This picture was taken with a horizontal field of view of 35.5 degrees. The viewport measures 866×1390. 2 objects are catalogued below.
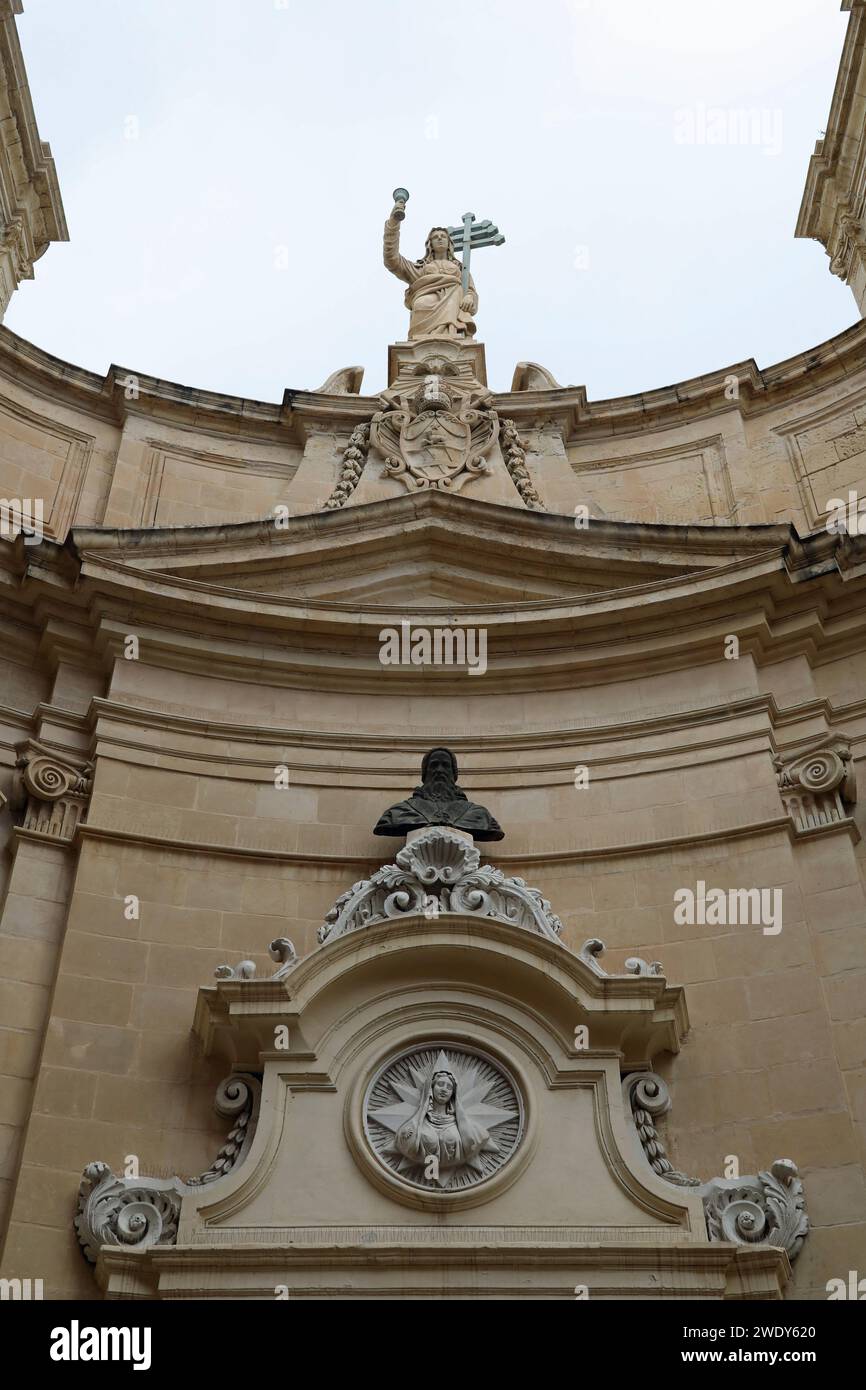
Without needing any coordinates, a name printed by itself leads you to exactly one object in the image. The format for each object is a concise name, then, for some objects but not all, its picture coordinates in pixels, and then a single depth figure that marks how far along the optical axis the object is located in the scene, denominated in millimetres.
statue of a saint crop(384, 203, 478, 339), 17891
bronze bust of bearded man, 11773
